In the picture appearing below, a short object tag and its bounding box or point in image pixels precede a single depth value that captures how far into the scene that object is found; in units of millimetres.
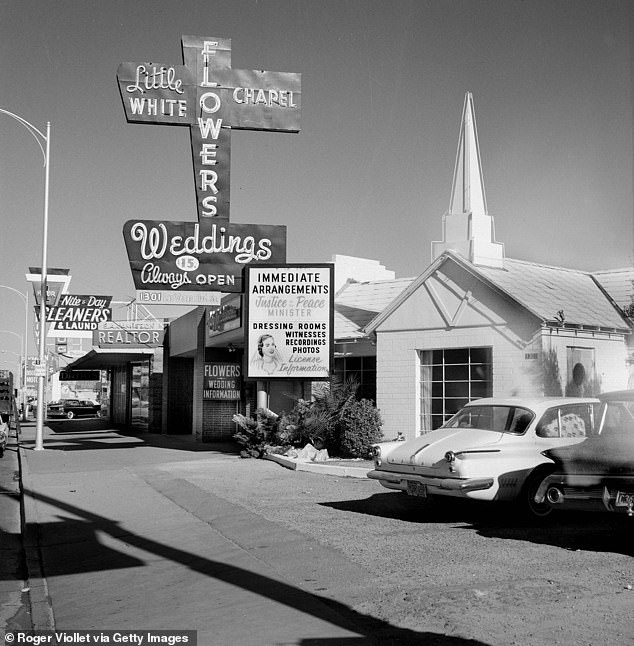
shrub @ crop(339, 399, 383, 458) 17969
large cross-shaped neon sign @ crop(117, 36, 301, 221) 19797
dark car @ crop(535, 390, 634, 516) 8055
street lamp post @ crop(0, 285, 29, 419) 56006
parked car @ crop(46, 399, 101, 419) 58250
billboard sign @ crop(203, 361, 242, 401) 26875
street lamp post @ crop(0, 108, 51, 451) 24516
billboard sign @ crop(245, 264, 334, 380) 19656
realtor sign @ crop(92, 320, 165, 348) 31828
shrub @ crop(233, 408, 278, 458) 19516
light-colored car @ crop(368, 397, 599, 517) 9594
